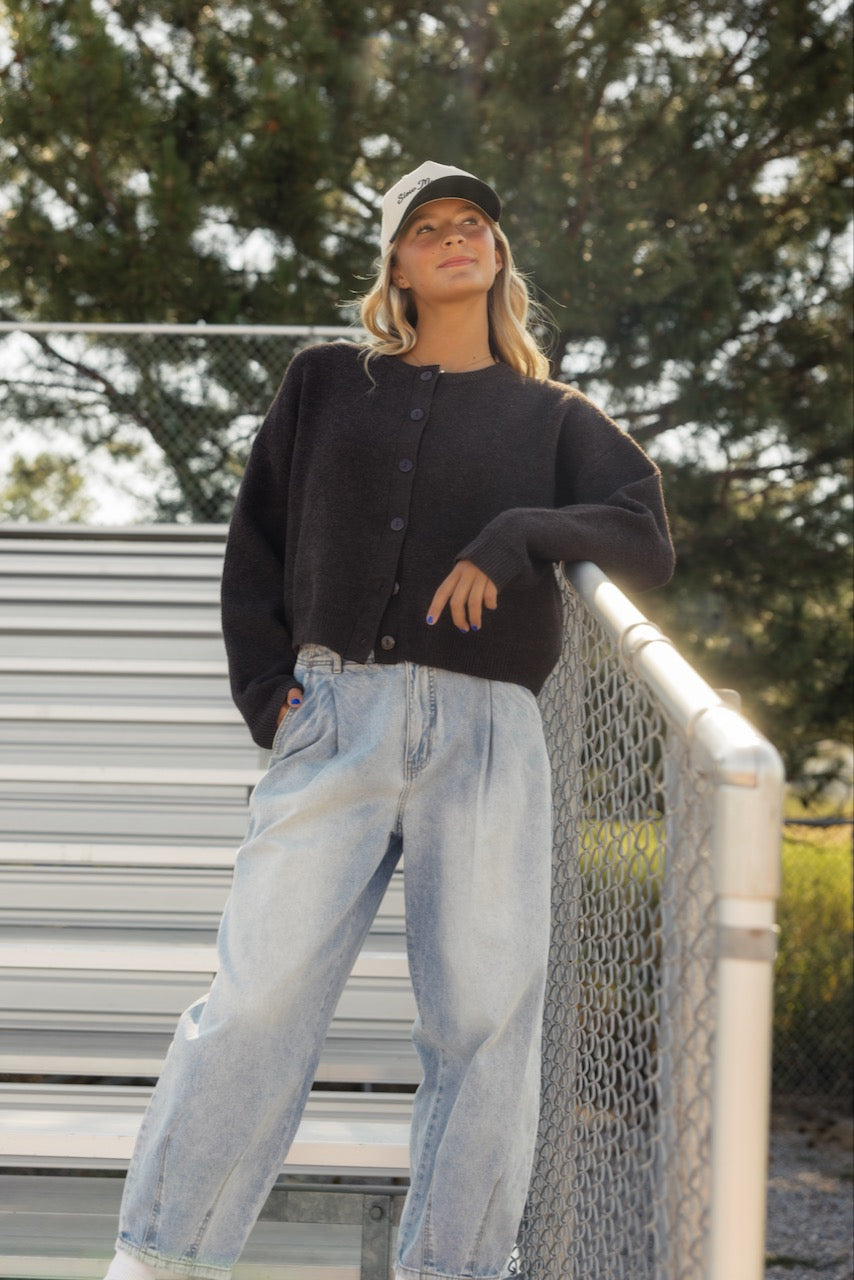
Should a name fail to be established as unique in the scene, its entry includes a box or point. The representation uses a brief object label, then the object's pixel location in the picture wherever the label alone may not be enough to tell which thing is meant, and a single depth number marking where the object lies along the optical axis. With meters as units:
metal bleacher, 2.27
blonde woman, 1.72
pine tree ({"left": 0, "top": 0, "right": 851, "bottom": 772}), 5.82
